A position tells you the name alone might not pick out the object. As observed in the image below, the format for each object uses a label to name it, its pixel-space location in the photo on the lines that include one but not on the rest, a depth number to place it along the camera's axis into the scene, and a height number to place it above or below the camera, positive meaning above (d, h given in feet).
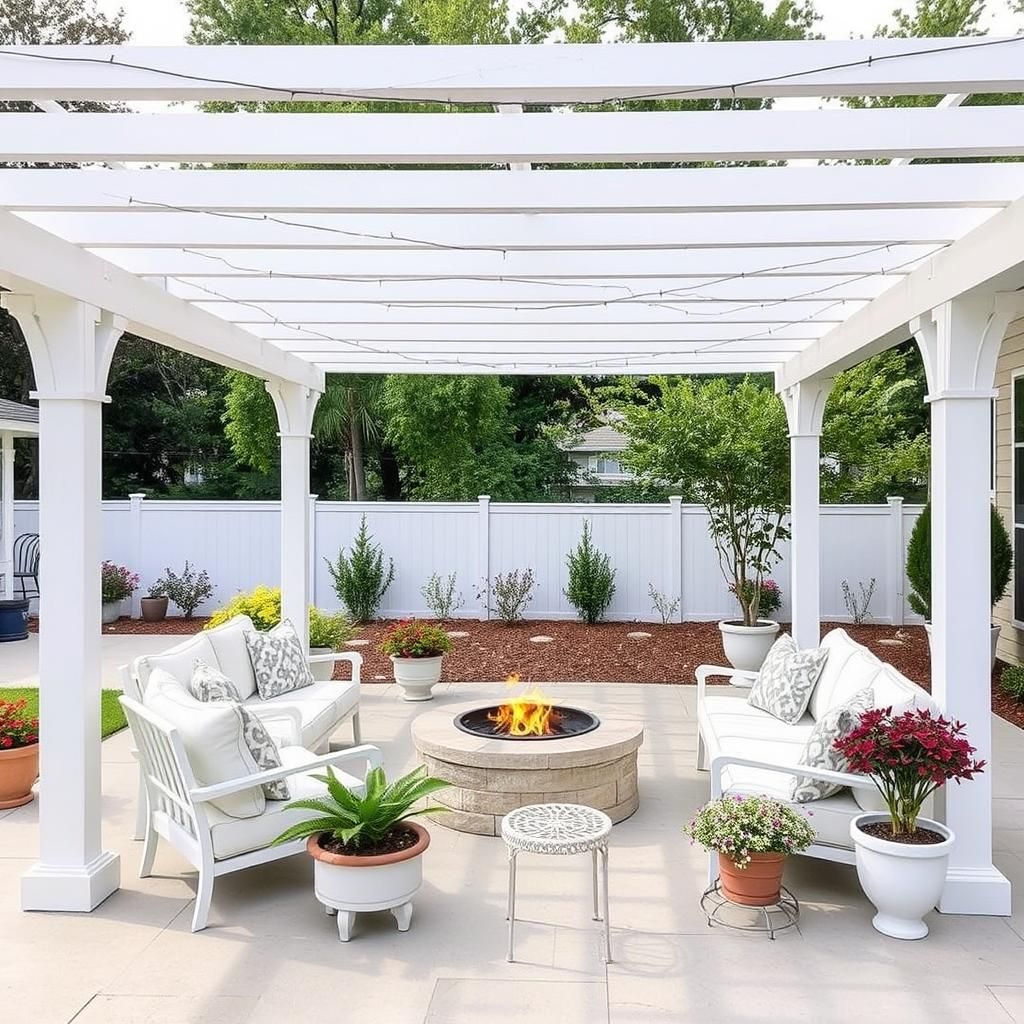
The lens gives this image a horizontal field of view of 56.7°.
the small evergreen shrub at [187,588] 41.32 -3.62
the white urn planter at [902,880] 12.51 -5.05
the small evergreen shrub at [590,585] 39.40 -3.40
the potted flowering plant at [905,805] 12.56 -4.17
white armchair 12.97 -4.45
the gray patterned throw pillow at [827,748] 13.88 -3.66
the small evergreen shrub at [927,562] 27.76 -1.90
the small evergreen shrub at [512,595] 39.63 -3.82
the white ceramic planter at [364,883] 12.53 -5.05
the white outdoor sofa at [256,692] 16.33 -4.02
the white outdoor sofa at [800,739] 13.91 -4.25
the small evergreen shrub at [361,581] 39.83 -3.24
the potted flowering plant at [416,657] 26.58 -4.29
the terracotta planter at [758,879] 13.09 -5.25
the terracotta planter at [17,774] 17.92 -5.09
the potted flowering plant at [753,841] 12.98 -4.66
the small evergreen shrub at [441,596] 40.68 -3.98
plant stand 13.01 -5.83
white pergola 9.68 +4.04
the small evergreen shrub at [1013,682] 25.89 -5.05
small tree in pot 31.17 +1.47
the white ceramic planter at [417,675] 26.55 -4.83
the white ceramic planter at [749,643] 30.42 -4.55
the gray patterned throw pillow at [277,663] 20.62 -3.49
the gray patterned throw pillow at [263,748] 13.92 -3.61
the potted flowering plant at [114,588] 40.57 -3.55
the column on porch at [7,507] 40.50 -0.02
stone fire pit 16.43 -4.75
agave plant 12.89 -4.21
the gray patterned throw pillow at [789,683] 18.53 -3.61
